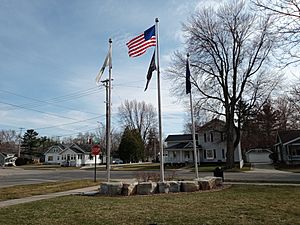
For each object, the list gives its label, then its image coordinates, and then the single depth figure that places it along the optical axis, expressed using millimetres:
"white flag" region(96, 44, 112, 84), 16636
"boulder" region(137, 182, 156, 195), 12602
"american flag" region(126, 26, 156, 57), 14195
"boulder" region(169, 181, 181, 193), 12930
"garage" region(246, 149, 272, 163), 57431
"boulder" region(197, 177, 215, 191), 13455
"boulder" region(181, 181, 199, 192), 12992
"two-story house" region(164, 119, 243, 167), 48469
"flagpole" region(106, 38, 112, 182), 16216
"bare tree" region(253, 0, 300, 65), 11398
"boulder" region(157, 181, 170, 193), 12766
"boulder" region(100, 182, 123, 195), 12617
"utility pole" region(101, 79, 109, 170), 31934
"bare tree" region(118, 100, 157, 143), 75000
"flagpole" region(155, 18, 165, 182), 13359
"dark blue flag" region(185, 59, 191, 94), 16358
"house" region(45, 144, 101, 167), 65756
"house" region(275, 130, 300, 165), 42781
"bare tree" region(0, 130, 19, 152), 106188
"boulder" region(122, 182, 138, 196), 12453
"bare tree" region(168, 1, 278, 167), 33500
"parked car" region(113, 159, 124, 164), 72050
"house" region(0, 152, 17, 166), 76000
